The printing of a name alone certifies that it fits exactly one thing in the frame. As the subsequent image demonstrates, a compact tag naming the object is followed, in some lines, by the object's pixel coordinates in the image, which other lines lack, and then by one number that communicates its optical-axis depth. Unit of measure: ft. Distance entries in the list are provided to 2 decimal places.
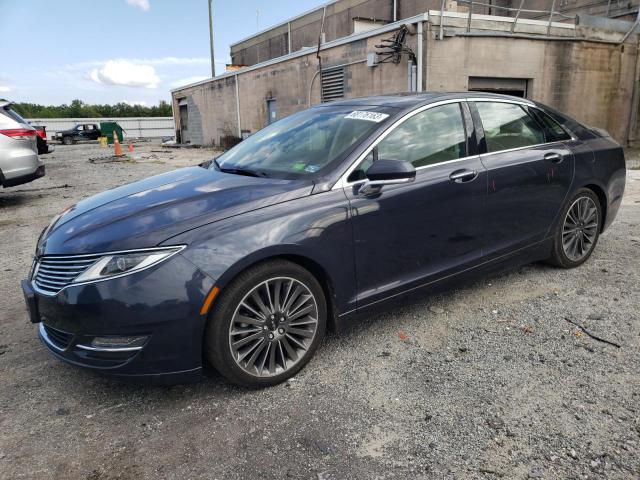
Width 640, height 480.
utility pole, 107.91
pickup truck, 128.36
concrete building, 37.35
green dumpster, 131.54
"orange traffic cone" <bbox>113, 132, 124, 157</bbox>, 63.66
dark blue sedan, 7.88
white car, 26.86
